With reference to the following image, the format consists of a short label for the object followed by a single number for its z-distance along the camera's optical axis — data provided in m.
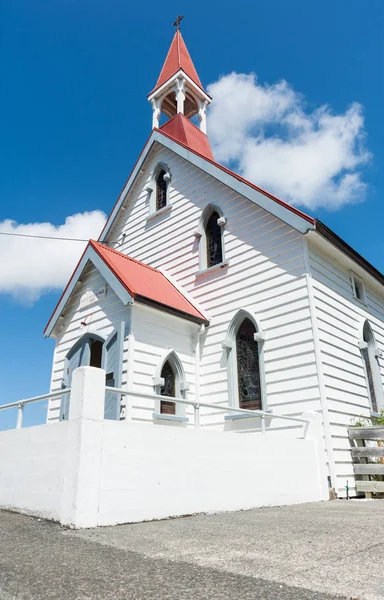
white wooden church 9.31
